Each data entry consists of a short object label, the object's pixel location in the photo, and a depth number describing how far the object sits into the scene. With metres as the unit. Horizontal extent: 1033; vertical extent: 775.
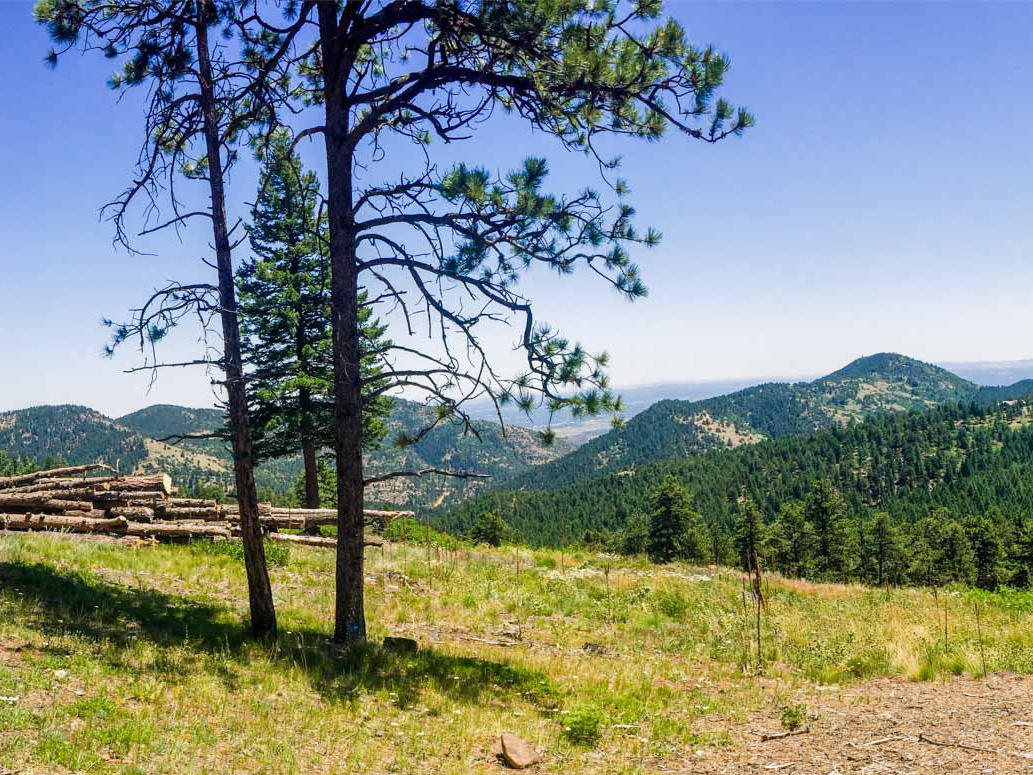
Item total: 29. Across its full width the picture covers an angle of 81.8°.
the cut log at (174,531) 16.41
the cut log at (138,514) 17.34
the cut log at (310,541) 18.33
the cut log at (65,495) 18.03
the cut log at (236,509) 19.30
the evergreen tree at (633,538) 98.81
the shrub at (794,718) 6.79
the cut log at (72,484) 18.67
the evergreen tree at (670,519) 64.38
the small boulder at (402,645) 9.16
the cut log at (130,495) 18.03
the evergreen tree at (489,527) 78.12
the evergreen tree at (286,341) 22.16
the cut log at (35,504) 17.52
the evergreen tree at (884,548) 78.44
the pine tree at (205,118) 8.62
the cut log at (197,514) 18.41
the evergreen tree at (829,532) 72.69
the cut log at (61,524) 16.44
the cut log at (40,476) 18.92
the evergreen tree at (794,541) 77.81
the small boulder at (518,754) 5.85
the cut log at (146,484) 18.73
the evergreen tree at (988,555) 75.60
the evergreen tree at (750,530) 69.81
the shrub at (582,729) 6.56
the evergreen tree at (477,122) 7.74
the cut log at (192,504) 19.08
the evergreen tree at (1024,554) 74.69
